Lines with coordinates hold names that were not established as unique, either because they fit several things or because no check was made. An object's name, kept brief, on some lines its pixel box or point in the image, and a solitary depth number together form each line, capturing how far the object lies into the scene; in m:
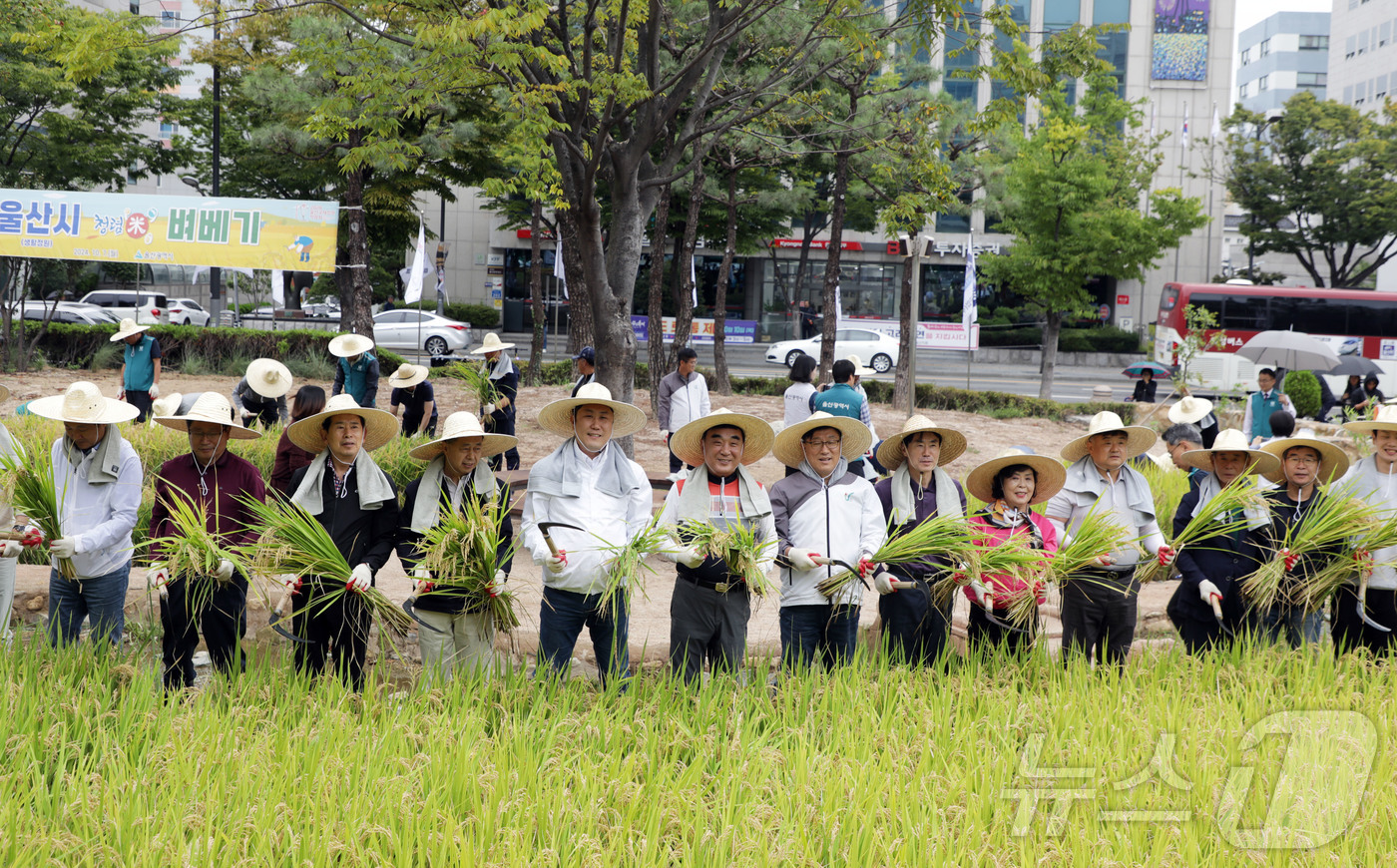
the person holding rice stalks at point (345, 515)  4.45
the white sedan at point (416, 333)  28.55
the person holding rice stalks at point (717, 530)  4.48
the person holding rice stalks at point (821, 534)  4.57
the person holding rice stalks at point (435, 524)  4.30
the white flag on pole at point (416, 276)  17.34
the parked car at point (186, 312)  30.15
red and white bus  27.86
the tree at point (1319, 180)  33.66
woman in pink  4.60
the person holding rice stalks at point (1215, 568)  4.82
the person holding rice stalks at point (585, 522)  4.41
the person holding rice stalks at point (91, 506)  4.59
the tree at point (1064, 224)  24.11
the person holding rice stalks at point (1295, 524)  4.92
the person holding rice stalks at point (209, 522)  4.47
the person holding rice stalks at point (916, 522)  4.71
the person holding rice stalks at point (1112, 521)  4.89
